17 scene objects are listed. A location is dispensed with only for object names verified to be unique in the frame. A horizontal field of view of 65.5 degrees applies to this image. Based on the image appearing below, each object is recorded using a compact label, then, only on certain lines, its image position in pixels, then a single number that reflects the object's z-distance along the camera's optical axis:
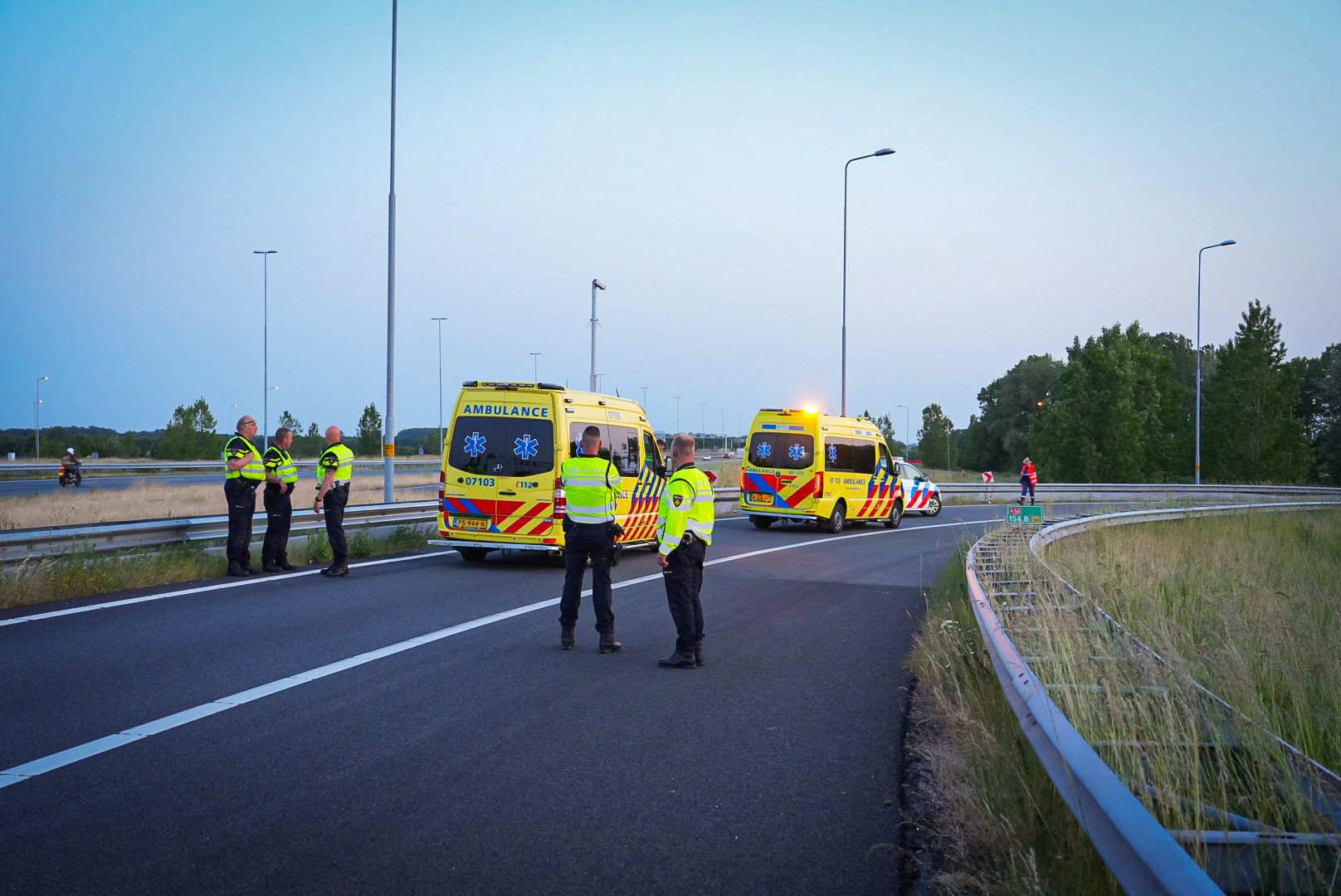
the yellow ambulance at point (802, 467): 23.22
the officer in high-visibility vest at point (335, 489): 13.03
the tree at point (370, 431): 106.69
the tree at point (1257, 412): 63.12
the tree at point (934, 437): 117.62
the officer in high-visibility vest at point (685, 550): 8.12
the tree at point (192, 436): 83.62
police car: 31.00
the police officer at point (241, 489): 12.78
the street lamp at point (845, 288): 34.00
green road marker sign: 16.22
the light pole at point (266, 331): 48.09
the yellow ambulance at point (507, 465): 14.05
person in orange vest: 36.19
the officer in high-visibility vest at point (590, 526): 8.76
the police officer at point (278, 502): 13.38
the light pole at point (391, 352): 20.67
